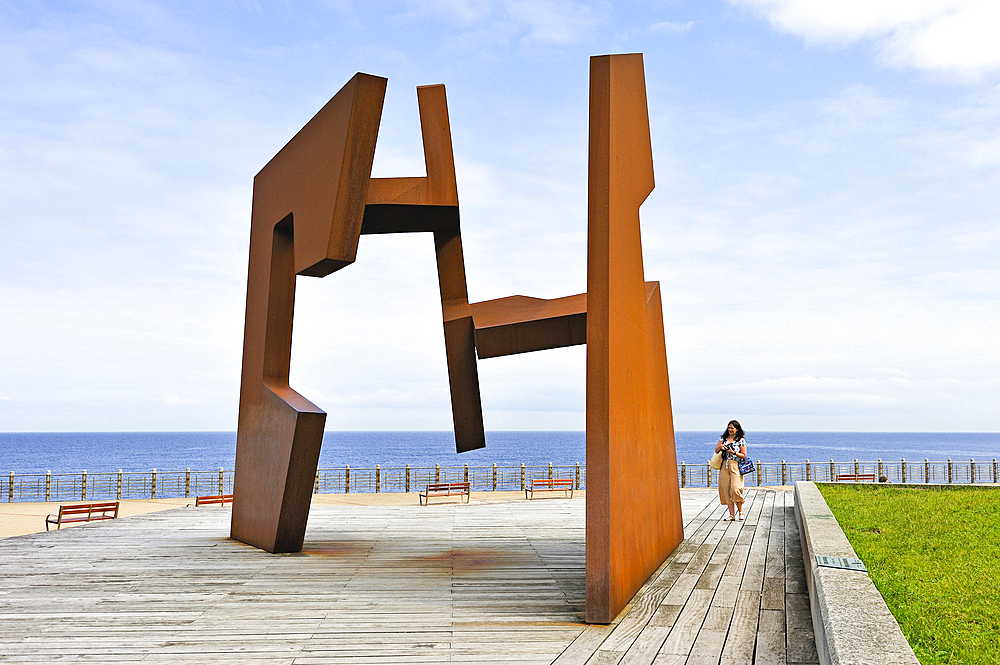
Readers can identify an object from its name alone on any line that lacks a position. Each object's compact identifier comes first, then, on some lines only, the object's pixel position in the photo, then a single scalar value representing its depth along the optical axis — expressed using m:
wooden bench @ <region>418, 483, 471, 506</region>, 16.80
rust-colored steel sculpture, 5.98
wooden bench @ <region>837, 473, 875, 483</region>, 22.00
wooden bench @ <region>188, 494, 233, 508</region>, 15.90
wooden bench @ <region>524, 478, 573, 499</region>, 17.46
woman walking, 10.84
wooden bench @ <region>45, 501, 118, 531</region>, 12.98
